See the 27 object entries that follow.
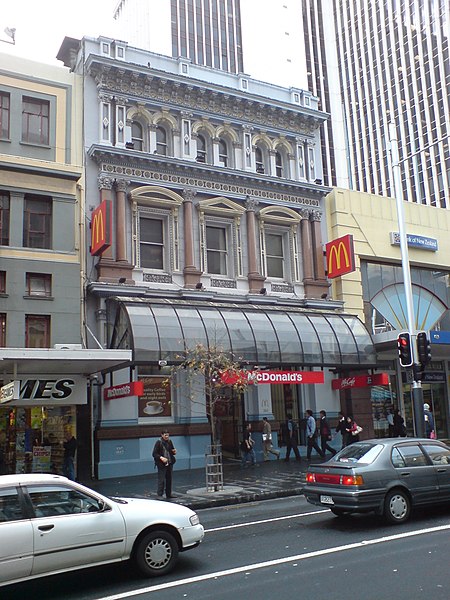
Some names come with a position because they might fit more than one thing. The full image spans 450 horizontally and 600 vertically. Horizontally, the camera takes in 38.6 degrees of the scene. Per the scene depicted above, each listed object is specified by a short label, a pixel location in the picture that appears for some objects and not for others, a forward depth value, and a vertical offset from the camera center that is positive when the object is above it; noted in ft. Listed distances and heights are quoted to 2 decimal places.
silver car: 34.96 -3.09
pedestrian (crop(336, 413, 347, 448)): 70.74 -0.31
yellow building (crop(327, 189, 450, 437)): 91.61 +20.48
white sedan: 23.76 -3.71
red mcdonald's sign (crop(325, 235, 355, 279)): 84.28 +21.96
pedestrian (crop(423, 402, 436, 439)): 67.00 -0.48
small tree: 56.85 +5.41
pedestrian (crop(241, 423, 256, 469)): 71.00 -2.49
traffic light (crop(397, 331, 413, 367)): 63.10 +7.00
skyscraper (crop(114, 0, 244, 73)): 319.47 +202.41
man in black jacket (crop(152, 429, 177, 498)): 50.26 -2.22
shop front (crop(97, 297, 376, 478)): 68.13 +7.42
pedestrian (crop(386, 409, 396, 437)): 85.35 +0.01
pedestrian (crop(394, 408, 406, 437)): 78.23 -0.63
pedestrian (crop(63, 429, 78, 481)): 61.98 -2.10
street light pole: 63.26 +15.35
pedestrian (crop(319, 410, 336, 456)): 74.16 -0.79
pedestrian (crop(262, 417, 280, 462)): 76.43 -1.70
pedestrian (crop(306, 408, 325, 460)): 74.38 -1.10
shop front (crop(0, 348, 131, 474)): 64.13 +2.37
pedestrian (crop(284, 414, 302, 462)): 76.07 -1.56
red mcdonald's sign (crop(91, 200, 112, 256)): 67.72 +21.85
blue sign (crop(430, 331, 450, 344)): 82.53 +10.50
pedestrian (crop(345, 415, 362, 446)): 69.82 -0.77
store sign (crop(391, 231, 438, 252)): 95.65 +26.65
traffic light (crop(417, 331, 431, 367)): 62.18 +6.79
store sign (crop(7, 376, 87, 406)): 64.23 +4.54
